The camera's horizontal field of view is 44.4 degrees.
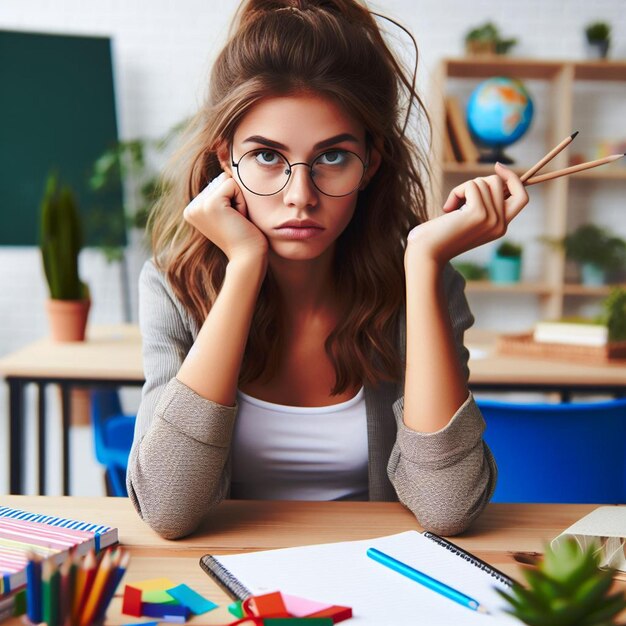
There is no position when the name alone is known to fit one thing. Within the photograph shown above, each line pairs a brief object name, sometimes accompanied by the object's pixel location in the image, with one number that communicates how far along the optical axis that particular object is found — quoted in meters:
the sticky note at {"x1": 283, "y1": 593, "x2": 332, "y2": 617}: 0.69
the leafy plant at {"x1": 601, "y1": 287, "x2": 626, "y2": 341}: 2.23
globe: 3.99
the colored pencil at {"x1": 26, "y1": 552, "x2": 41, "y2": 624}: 0.59
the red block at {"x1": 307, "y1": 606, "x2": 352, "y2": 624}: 0.69
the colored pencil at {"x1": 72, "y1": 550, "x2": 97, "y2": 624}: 0.58
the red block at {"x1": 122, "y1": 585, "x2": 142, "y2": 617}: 0.70
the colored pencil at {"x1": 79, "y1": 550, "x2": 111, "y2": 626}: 0.59
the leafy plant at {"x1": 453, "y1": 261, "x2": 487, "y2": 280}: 4.31
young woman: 1.02
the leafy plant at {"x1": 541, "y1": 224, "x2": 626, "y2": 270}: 4.30
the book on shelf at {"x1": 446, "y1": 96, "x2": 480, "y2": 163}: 4.14
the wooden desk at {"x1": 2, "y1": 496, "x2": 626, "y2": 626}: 0.86
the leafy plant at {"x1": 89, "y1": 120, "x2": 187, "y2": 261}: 4.05
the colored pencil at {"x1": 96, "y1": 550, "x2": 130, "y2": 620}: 0.60
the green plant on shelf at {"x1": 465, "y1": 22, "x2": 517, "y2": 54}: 4.20
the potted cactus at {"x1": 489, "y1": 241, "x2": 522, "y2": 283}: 4.34
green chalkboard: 4.11
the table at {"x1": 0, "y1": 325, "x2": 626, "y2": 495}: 2.00
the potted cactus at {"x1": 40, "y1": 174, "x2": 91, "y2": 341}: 2.35
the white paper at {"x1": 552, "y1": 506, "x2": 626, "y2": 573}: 0.83
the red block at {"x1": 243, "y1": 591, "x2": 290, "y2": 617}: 0.67
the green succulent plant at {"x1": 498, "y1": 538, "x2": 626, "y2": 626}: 0.42
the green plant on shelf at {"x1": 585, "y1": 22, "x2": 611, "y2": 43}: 4.23
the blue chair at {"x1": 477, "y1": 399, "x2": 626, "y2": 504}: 1.40
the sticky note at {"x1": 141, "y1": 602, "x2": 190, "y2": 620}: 0.70
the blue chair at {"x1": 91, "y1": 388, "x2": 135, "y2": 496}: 2.12
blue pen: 0.72
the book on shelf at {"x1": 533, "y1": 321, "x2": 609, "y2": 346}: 2.23
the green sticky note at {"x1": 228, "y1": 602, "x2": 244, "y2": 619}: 0.70
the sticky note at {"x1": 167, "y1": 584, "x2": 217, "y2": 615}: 0.72
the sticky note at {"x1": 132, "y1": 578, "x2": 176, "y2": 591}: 0.75
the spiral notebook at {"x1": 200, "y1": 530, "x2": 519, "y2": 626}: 0.71
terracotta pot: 2.38
